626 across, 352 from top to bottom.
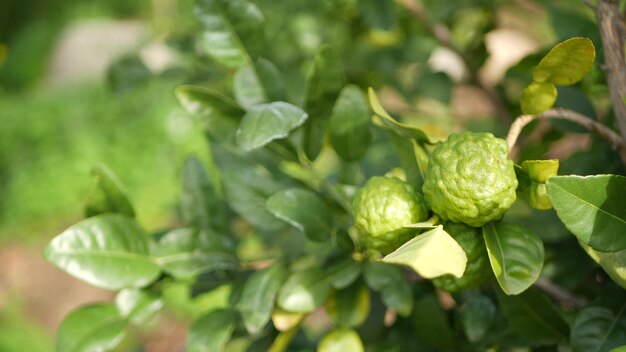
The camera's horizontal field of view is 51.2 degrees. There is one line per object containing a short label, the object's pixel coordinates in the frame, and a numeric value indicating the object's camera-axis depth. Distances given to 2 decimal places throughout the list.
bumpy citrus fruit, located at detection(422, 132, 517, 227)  0.42
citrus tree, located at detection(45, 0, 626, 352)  0.43
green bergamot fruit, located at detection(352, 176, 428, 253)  0.45
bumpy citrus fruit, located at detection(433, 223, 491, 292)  0.45
